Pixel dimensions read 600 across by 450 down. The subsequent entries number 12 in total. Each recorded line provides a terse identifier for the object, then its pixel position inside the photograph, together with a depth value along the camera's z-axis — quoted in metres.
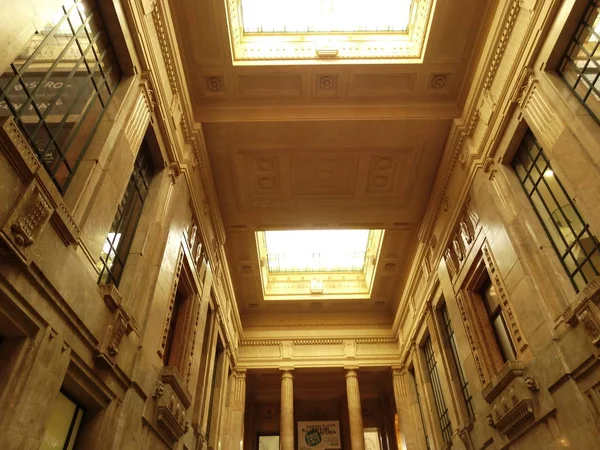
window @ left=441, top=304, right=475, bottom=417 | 8.72
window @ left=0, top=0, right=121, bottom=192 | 3.88
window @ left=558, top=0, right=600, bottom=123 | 5.06
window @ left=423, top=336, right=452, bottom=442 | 10.20
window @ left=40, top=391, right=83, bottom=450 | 3.95
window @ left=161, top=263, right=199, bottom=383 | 7.51
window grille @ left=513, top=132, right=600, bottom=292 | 5.22
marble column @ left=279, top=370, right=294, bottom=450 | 12.80
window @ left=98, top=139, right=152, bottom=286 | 5.29
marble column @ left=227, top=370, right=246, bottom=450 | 12.70
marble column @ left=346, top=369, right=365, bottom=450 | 12.79
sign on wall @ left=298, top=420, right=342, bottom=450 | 15.25
